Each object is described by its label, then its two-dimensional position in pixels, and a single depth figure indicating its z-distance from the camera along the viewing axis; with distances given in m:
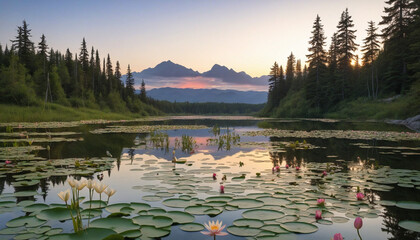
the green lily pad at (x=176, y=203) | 5.09
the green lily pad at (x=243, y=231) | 3.80
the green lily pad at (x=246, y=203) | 4.98
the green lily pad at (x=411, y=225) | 3.98
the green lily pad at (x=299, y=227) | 3.92
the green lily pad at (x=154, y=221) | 4.09
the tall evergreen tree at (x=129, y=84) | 82.50
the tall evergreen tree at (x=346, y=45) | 47.34
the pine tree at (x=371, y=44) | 45.91
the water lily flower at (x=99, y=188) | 3.71
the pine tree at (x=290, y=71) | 71.82
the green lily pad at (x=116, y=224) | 3.87
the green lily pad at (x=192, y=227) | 4.03
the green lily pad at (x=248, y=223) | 4.07
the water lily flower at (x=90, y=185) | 3.72
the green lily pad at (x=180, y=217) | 4.32
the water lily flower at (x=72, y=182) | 3.62
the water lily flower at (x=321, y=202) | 4.92
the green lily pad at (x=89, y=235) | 3.38
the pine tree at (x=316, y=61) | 50.38
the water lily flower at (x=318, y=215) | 4.36
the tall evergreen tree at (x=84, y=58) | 69.62
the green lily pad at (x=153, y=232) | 3.77
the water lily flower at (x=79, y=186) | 3.63
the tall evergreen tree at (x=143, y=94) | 93.99
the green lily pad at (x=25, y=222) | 4.03
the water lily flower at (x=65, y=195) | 3.47
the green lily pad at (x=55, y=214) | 4.26
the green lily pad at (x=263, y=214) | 4.35
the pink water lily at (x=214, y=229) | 3.03
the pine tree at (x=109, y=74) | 70.76
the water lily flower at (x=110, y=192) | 3.80
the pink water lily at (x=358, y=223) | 2.98
